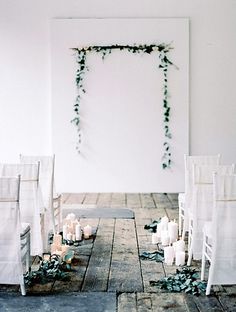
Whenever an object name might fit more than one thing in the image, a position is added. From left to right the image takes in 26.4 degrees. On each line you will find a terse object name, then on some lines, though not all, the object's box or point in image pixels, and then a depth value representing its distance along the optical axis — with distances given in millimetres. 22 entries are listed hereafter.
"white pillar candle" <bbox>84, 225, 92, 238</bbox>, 5488
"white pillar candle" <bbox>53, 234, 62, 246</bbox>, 4645
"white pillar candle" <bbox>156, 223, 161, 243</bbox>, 5309
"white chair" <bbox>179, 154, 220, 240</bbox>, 5230
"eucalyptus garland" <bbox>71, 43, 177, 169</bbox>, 8672
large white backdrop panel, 8664
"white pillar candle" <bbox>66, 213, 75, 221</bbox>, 5652
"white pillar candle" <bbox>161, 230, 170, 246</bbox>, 5105
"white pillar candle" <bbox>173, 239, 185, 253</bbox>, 4598
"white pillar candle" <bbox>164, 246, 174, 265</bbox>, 4531
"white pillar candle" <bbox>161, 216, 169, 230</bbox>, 5299
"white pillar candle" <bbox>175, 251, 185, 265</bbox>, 4488
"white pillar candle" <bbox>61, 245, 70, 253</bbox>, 4580
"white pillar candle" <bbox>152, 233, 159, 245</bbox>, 5277
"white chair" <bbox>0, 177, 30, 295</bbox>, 3674
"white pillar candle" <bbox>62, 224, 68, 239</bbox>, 5395
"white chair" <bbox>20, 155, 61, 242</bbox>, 5348
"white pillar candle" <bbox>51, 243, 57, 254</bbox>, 4594
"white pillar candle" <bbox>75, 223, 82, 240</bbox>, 5328
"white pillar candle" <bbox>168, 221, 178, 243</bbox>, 5066
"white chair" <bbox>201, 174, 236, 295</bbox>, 3666
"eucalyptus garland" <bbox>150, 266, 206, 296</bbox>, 3818
